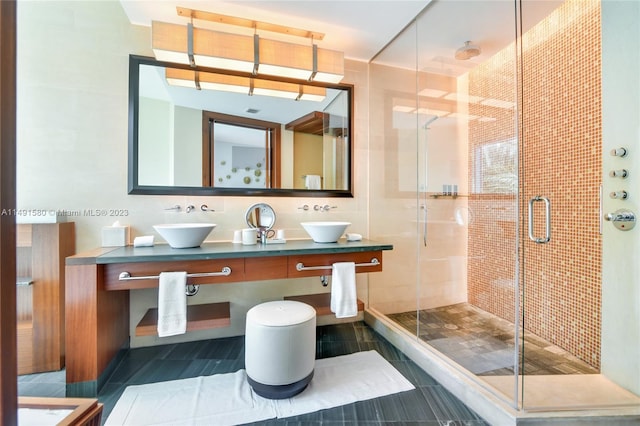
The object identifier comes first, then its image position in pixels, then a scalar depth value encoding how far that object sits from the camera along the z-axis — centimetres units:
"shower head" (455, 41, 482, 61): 253
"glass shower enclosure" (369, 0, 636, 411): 202
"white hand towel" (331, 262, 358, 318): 208
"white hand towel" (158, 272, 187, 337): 174
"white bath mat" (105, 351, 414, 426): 151
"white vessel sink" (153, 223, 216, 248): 190
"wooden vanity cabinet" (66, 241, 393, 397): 166
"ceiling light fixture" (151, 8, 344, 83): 207
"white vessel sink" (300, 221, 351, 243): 220
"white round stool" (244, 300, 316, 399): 162
